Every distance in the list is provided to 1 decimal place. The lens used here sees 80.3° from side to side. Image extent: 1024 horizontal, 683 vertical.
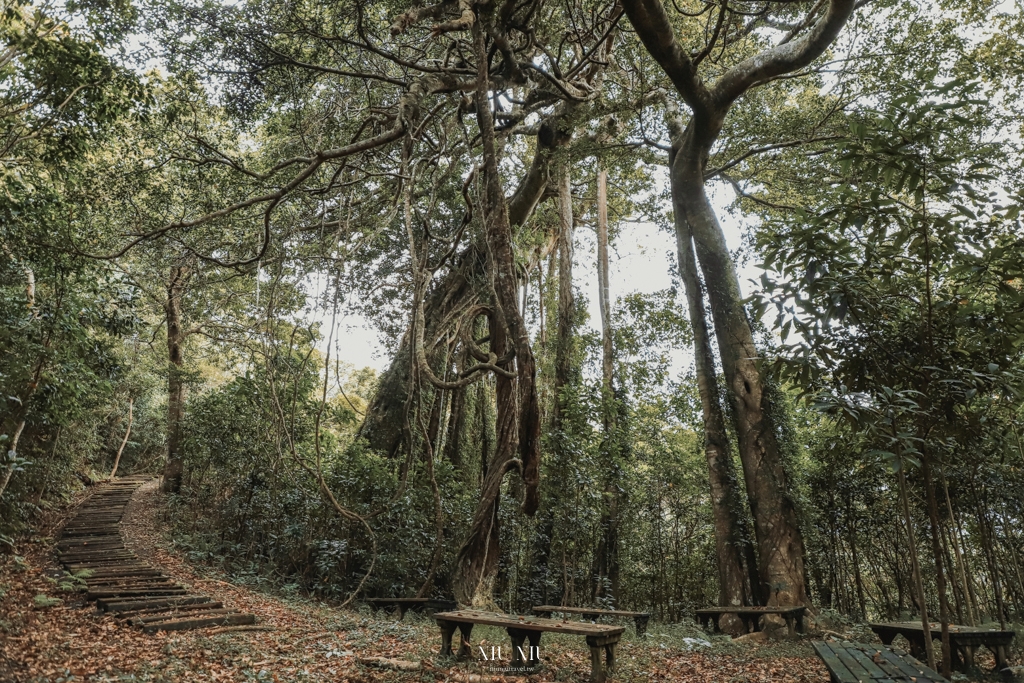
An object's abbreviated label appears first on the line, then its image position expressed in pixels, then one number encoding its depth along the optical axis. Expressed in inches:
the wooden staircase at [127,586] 213.9
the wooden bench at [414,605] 271.1
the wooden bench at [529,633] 157.2
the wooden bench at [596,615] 243.2
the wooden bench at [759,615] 238.5
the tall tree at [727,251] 263.7
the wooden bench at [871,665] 120.8
